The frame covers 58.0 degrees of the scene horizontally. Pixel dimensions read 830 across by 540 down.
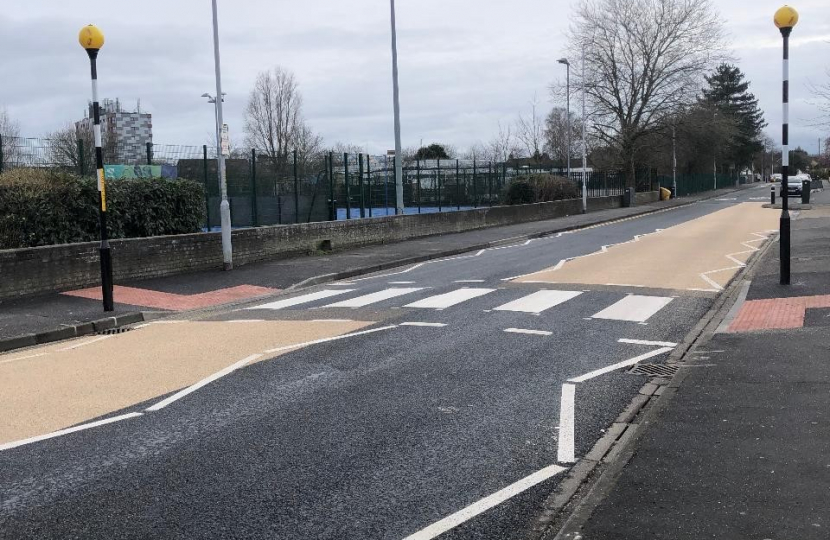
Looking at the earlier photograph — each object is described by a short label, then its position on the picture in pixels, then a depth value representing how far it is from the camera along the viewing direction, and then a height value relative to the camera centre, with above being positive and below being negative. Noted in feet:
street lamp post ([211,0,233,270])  56.03 +2.00
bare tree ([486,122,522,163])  255.27 +17.31
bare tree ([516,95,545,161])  250.37 +17.73
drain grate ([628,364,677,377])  25.81 -6.00
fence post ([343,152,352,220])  79.77 +2.07
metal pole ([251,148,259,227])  67.21 +0.63
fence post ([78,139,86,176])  53.80 +3.68
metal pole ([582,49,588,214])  132.96 +1.59
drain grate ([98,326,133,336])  36.58 -5.89
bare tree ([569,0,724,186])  185.26 +32.21
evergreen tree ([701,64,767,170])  327.06 +42.52
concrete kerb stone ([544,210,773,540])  13.99 -5.98
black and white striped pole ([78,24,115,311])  37.96 +2.77
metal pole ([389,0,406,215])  83.66 +7.78
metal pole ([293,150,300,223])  72.90 +0.58
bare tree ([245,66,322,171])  191.83 +20.69
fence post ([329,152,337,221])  78.23 +0.22
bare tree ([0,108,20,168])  50.54 +4.31
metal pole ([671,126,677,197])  190.49 +12.60
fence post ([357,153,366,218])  81.79 +2.70
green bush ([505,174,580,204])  126.41 +2.09
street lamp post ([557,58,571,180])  165.96 +26.40
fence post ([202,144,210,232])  63.76 +0.83
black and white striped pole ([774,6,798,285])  41.14 +3.27
